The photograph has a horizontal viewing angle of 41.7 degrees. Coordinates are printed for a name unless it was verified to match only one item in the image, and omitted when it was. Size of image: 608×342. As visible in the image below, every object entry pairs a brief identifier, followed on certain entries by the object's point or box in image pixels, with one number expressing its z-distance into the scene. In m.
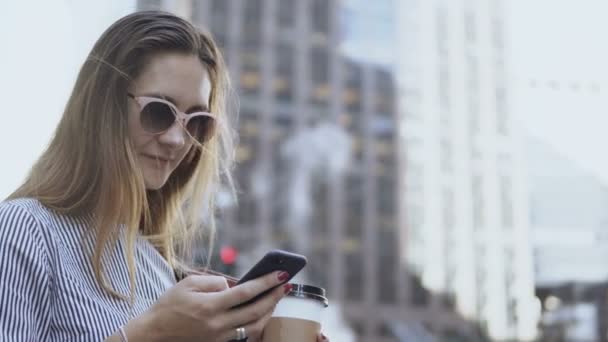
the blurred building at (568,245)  45.19
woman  0.99
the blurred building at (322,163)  48.03
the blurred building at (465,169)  52.75
